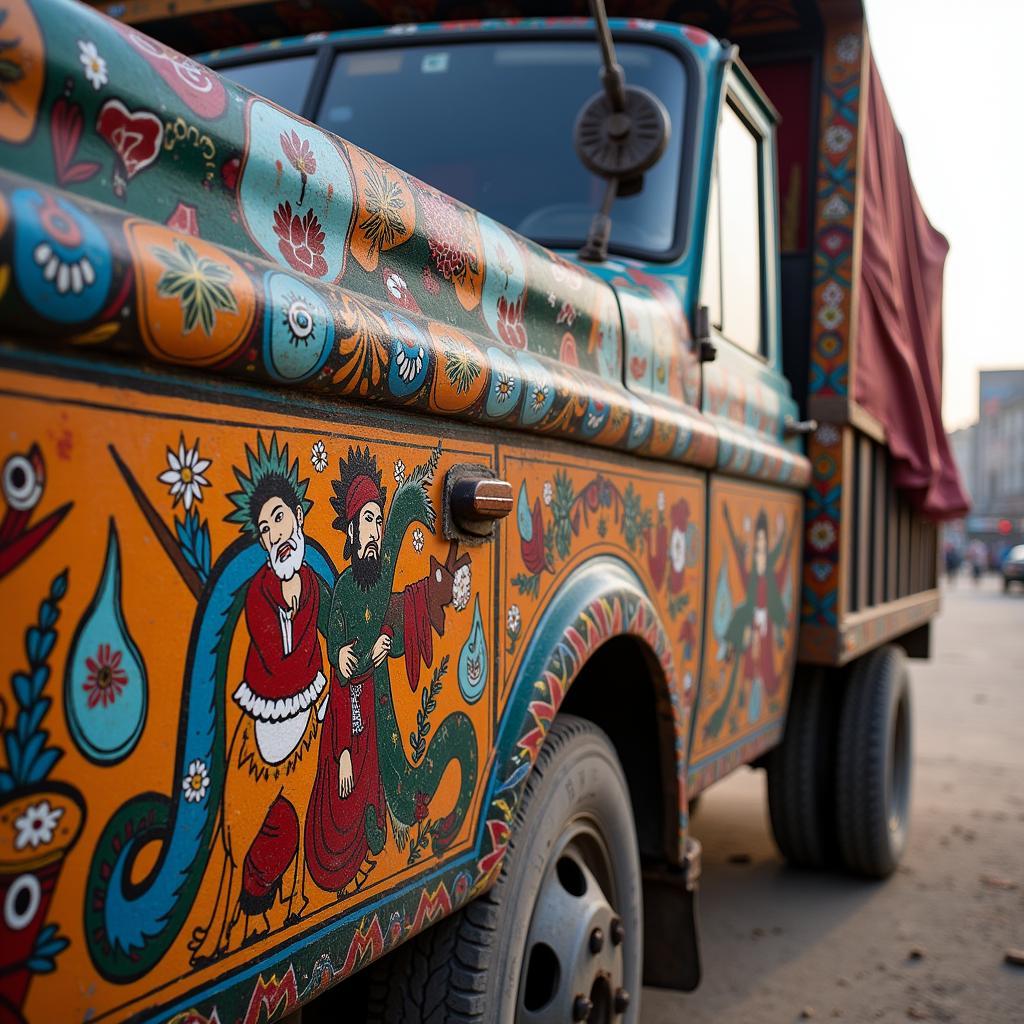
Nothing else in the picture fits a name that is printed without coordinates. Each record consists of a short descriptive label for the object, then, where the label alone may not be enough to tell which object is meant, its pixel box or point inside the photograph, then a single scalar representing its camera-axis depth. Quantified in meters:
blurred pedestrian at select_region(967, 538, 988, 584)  32.34
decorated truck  0.83
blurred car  25.78
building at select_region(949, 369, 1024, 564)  64.12
